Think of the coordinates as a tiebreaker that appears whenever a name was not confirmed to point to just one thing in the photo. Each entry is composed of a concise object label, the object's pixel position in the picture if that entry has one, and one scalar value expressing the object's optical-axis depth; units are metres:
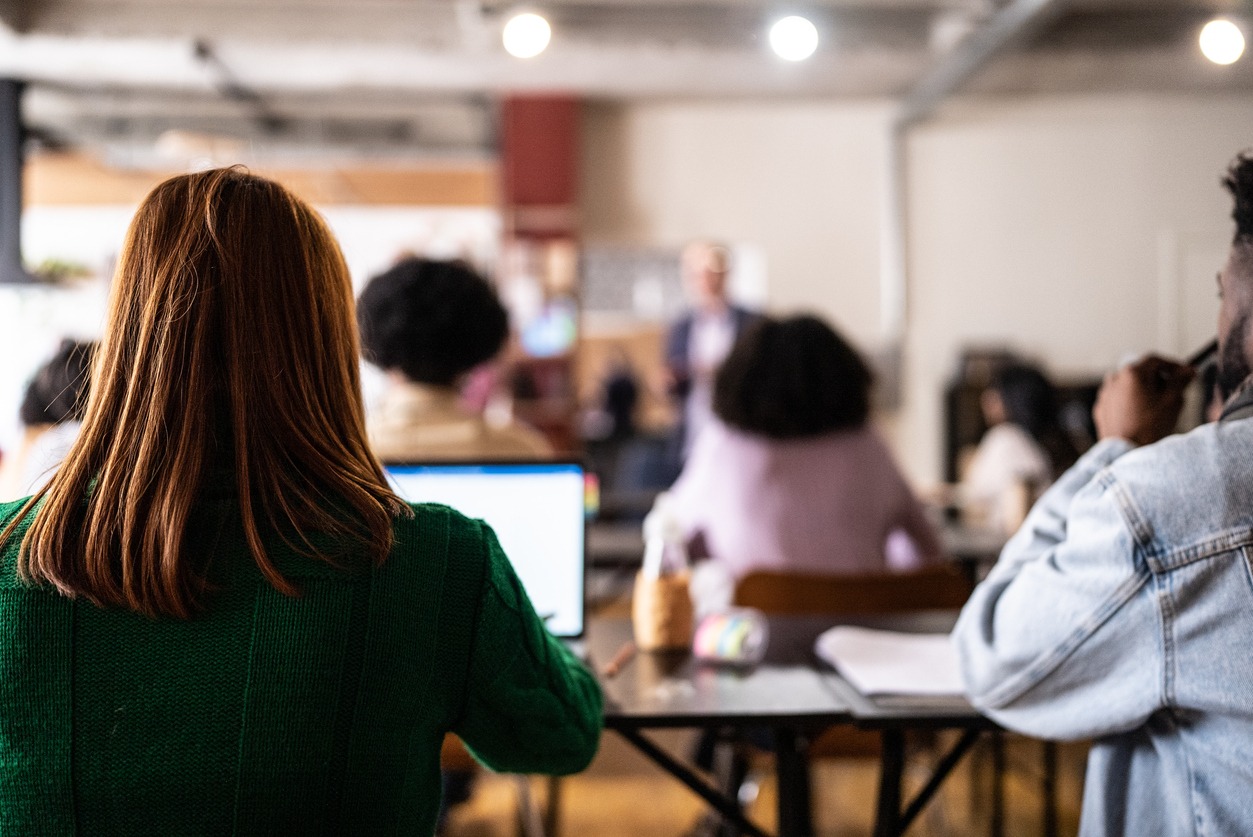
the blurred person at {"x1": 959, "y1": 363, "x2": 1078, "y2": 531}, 3.82
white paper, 1.54
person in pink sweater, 2.42
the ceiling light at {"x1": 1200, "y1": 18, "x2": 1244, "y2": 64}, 1.96
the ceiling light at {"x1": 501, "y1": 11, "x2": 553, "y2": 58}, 4.00
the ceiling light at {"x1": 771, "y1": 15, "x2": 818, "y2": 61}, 3.54
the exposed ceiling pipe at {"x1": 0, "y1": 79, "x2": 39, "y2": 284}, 2.74
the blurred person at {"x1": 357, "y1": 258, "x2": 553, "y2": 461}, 2.27
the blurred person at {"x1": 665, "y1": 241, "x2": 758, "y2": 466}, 5.26
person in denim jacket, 1.10
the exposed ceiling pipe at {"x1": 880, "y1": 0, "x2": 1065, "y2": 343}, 5.88
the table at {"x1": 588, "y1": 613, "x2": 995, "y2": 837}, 1.43
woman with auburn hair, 0.90
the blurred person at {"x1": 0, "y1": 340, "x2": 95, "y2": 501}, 2.14
